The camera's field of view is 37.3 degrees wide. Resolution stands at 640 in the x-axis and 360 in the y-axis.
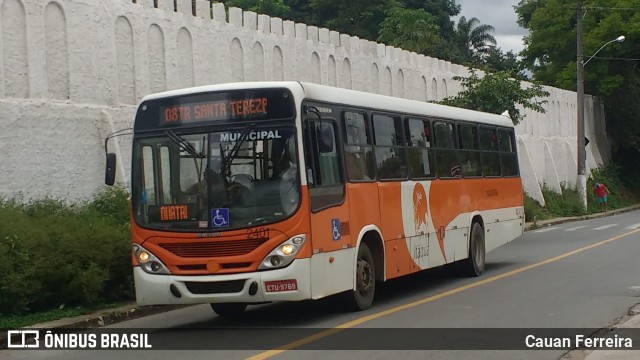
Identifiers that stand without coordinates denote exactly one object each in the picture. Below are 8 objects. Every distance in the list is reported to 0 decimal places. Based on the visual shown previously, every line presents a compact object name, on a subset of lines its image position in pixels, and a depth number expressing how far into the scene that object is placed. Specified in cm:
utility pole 4219
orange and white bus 1105
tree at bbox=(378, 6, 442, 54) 5222
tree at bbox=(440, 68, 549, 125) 3272
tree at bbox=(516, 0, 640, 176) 5172
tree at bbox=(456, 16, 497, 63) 7400
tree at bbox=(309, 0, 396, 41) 5847
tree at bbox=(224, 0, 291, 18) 5919
